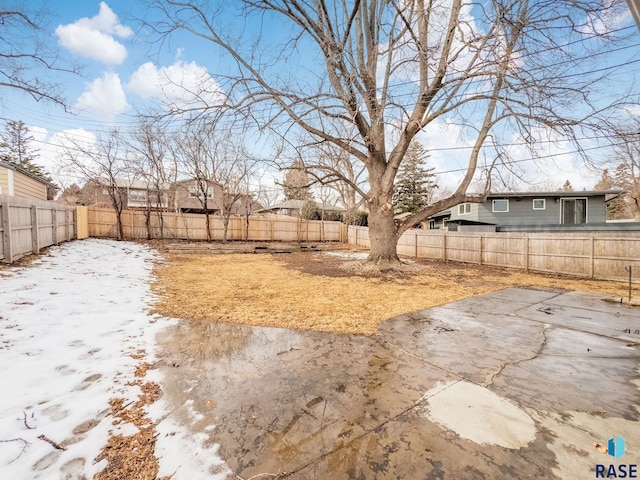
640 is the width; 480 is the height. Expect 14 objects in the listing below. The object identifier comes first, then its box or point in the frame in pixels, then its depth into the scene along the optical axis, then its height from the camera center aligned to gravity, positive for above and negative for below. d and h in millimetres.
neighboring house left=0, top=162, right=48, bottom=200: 11750 +2487
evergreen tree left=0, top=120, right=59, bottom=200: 25516 +8355
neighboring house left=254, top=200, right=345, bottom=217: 31889 +3131
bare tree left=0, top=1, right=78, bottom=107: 6758 +4533
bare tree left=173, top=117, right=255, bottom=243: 16406 +4179
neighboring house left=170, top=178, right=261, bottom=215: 27391 +3267
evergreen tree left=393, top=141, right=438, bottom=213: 28969 +4906
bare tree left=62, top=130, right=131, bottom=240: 14961 +3976
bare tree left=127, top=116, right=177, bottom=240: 15852 +4222
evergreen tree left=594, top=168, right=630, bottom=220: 28519 +3008
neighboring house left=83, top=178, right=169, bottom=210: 27391 +3872
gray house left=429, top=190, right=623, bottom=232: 17172 +1246
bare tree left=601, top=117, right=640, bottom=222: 20830 +4767
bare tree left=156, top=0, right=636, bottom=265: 5660 +3826
